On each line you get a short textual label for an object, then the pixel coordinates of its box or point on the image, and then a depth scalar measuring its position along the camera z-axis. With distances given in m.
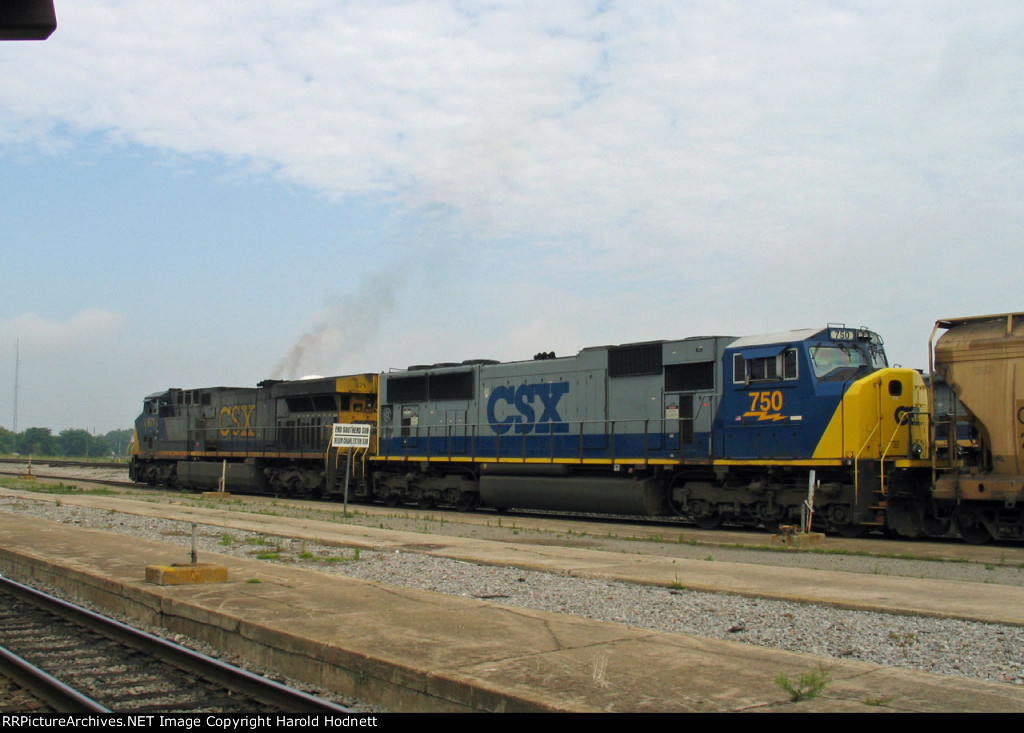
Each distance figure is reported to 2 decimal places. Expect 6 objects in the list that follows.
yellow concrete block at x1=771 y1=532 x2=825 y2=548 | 15.38
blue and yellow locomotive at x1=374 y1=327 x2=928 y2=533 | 16.86
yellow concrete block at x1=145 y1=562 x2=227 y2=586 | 9.62
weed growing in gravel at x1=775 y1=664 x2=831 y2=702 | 5.42
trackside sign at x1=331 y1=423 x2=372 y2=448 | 20.92
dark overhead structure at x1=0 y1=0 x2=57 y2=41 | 5.91
